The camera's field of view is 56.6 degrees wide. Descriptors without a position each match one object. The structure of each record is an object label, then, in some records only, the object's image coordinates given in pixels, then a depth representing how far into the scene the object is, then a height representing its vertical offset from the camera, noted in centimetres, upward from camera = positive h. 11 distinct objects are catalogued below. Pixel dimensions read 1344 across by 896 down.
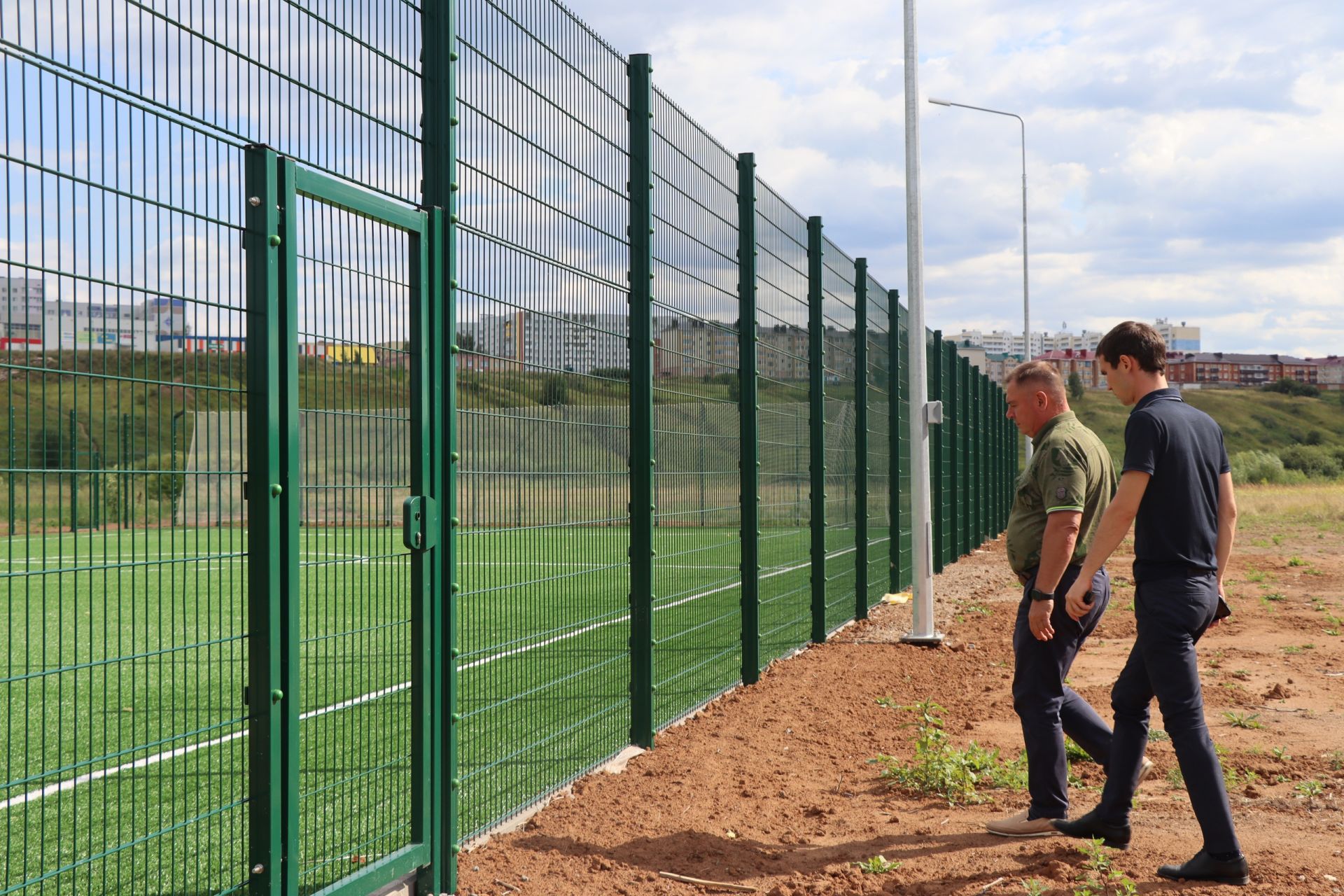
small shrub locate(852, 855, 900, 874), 466 -158
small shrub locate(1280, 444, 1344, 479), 8363 -119
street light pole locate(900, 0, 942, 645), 1103 +36
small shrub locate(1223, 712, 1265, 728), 739 -165
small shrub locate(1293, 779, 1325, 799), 570 -159
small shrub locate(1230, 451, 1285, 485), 7112 -142
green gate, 353 -20
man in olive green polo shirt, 510 -53
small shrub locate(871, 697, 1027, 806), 590 -160
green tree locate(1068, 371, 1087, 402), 11681 +543
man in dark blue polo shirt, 446 -44
